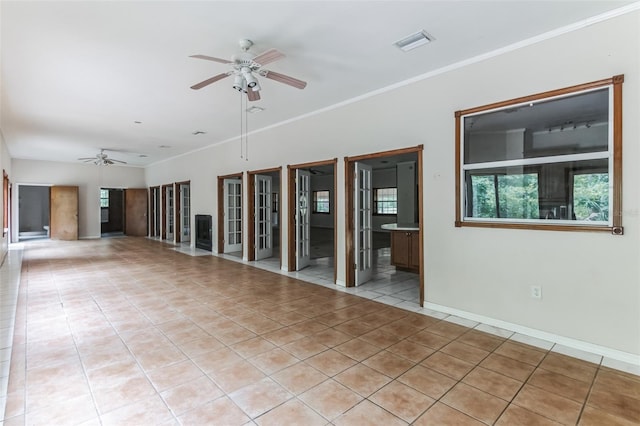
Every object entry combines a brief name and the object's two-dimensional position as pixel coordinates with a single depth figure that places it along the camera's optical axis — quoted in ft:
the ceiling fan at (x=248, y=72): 10.56
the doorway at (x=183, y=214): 36.42
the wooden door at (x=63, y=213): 38.27
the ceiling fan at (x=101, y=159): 33.49
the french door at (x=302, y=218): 21.26
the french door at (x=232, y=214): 28.96
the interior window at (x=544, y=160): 9.61
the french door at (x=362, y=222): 17.57
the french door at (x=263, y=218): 25.59
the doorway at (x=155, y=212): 41.70
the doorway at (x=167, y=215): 39.63
